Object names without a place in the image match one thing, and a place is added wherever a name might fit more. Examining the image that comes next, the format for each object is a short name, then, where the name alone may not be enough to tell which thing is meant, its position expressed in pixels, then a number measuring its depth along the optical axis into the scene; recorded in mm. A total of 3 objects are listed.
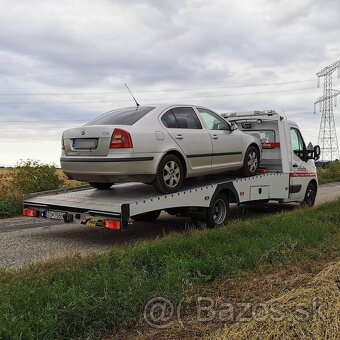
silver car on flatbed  6914
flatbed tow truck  6941
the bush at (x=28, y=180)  12148
